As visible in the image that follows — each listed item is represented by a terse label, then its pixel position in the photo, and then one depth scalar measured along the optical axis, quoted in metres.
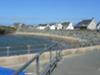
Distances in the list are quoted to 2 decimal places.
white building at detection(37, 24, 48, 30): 59.17
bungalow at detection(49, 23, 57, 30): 57.13
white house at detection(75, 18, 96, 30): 49.66
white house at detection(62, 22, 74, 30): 53.71
